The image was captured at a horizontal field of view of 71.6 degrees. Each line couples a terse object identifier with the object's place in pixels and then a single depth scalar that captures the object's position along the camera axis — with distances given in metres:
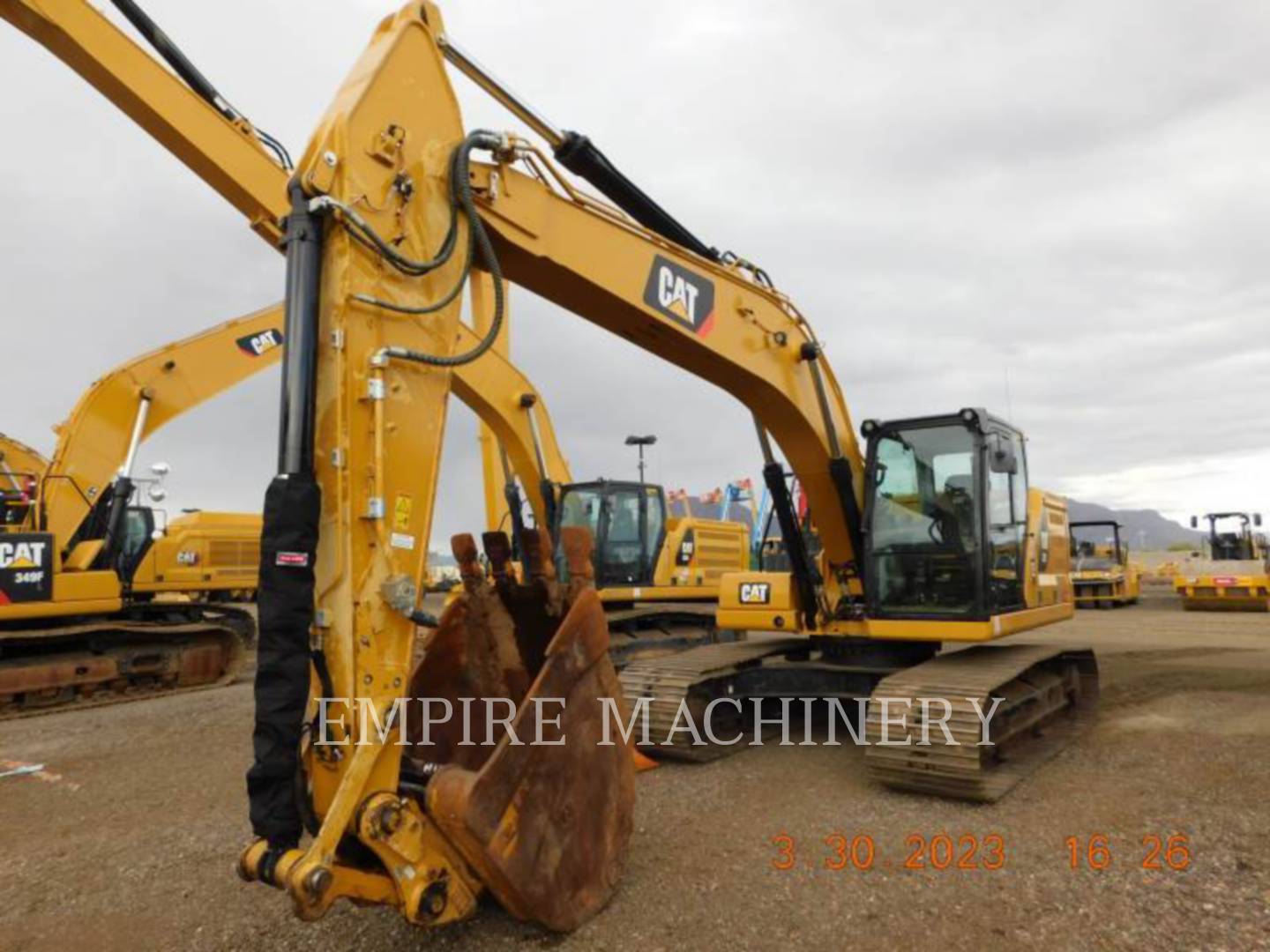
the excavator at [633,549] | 11.41
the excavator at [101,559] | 9.72
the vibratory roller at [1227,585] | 19.92
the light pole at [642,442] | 23.91
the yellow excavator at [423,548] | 3.14
